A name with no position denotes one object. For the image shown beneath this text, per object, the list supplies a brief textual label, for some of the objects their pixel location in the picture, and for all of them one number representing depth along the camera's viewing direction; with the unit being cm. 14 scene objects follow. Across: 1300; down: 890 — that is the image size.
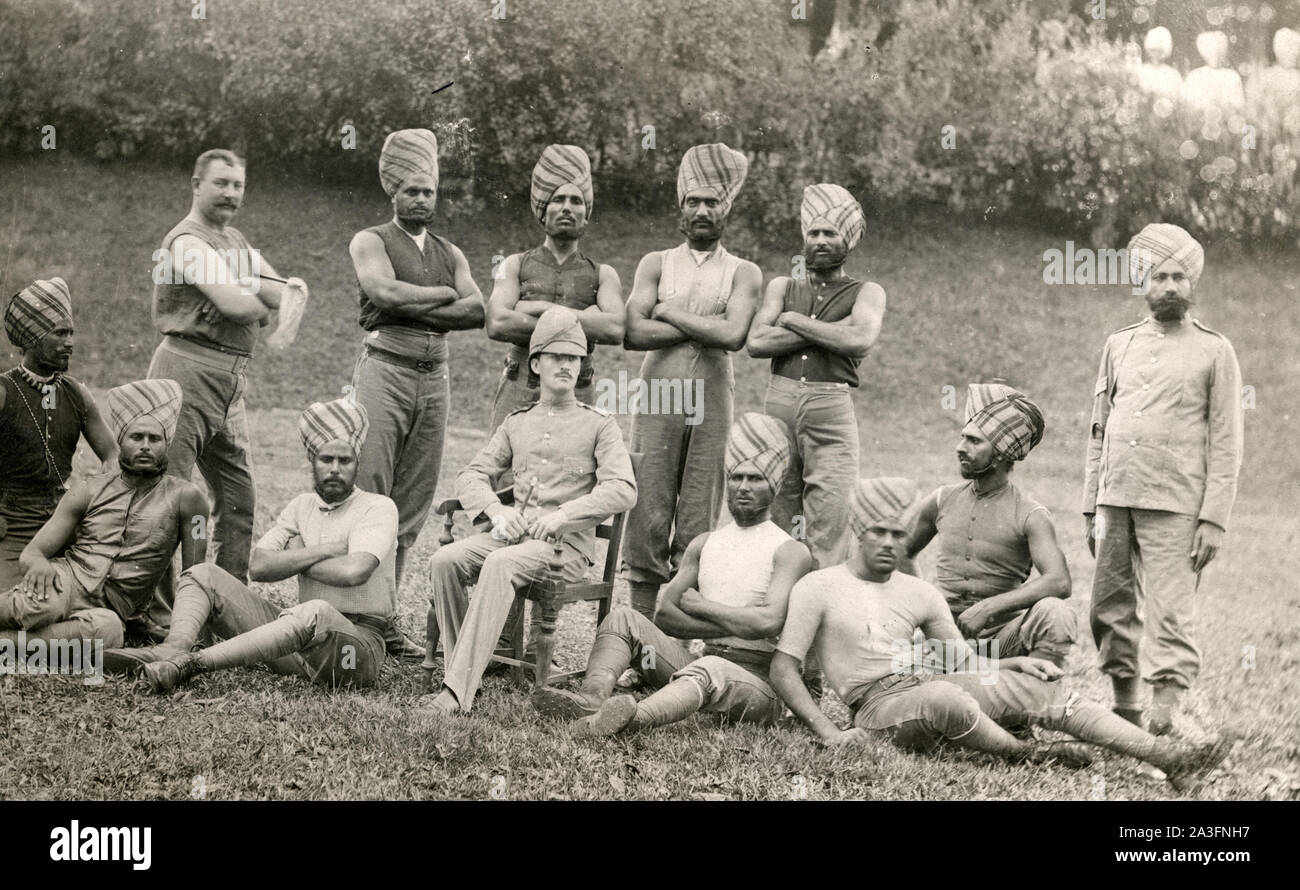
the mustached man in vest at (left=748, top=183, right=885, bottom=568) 593
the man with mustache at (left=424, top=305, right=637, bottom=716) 543
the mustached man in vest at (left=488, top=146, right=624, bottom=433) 612
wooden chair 555
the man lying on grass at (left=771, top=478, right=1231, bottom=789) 527
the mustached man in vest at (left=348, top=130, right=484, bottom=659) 621
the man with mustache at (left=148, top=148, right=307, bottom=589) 622
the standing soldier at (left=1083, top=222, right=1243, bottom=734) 557
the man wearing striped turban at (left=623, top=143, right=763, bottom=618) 614
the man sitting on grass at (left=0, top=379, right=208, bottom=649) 598
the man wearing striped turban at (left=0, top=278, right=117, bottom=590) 621
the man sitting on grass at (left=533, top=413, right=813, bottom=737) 538
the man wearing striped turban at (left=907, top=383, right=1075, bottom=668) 545
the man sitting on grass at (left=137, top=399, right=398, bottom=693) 556
